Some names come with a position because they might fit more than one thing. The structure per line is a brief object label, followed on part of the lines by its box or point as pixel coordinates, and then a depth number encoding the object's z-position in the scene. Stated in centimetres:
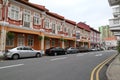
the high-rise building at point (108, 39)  5353
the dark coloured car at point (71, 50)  1805
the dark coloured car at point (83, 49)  2222
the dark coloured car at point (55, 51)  1402
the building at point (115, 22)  1144
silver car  971
